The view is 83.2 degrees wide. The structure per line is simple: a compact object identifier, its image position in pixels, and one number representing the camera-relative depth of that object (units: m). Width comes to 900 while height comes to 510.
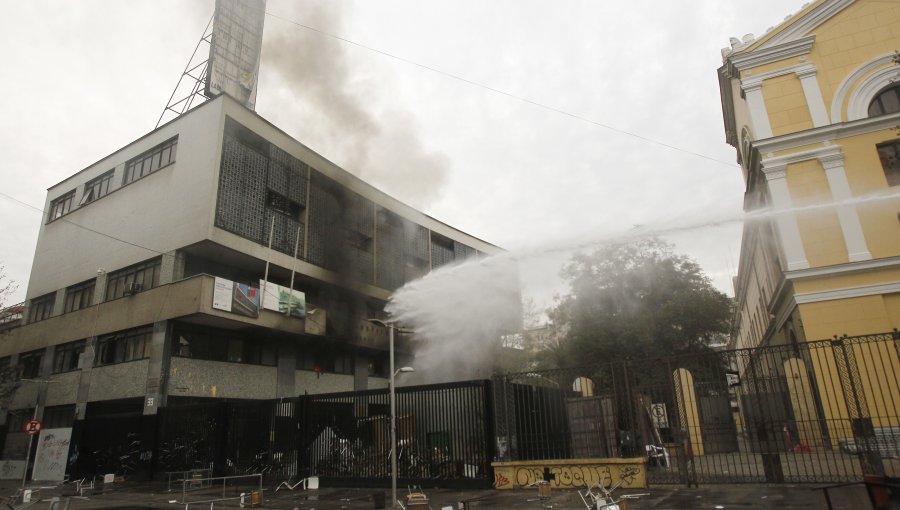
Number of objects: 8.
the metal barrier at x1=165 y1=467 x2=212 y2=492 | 20.61
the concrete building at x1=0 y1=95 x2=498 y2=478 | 28.34
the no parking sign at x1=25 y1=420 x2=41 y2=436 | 23.02
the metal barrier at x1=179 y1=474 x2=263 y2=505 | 16.02
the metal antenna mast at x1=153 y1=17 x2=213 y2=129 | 34.97
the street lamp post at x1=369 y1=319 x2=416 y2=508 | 12.87
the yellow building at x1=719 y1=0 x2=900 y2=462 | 18.27
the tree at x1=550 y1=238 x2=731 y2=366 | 34.44
